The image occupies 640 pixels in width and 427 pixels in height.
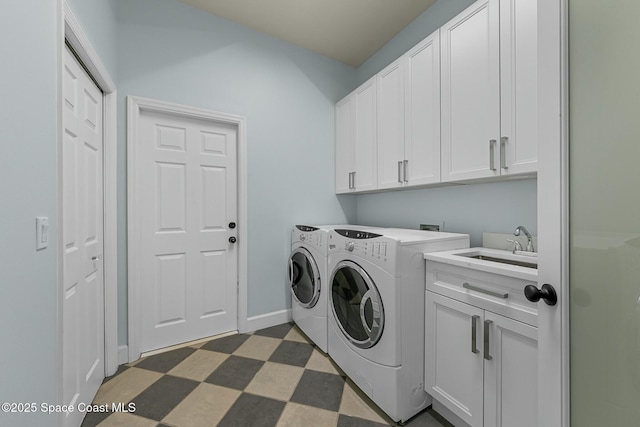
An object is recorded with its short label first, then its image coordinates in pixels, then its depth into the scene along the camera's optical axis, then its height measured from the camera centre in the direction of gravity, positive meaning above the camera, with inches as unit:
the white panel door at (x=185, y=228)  80.9 -5.2
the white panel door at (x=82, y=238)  47.7 -5.6
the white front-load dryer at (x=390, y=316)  53.6 -22.9
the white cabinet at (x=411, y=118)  69.4 +27.8
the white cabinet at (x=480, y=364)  40.0 -26.8
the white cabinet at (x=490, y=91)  49.9 +26.4
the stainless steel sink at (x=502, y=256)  54.6 -10.0
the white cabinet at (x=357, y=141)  91.4 +27.5
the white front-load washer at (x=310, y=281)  79.1 -23.0
